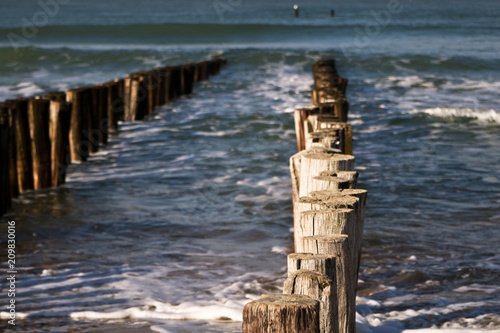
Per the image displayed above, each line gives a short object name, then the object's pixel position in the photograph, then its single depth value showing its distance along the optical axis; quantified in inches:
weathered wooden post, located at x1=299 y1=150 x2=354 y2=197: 296.4
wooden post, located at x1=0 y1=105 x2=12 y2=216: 460.4
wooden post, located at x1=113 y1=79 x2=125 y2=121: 884.6
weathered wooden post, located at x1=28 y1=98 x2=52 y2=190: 550.0
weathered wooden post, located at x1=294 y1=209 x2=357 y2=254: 216.7
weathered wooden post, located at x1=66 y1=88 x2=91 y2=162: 661.3
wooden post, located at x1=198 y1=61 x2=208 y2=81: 1537.9
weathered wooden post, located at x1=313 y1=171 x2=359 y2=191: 263.7
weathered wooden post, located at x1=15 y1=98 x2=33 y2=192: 531.8
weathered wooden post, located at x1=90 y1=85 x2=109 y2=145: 748.0
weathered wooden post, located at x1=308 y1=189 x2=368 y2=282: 239.5
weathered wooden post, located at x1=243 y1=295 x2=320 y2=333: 144.6
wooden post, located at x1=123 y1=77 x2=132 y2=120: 953.5
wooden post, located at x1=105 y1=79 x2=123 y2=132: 840.9
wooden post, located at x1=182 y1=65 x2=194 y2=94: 1283.5
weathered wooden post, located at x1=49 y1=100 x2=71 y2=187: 574.6
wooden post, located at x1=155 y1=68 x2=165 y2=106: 1098.8
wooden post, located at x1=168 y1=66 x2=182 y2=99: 1197.9
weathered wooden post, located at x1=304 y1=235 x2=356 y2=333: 198.1
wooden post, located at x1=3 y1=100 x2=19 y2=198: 494.6
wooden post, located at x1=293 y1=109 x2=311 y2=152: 486.6
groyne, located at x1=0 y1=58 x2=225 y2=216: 492.6
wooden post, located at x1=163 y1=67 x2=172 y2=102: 1143.6
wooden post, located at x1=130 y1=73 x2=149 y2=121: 961.5
